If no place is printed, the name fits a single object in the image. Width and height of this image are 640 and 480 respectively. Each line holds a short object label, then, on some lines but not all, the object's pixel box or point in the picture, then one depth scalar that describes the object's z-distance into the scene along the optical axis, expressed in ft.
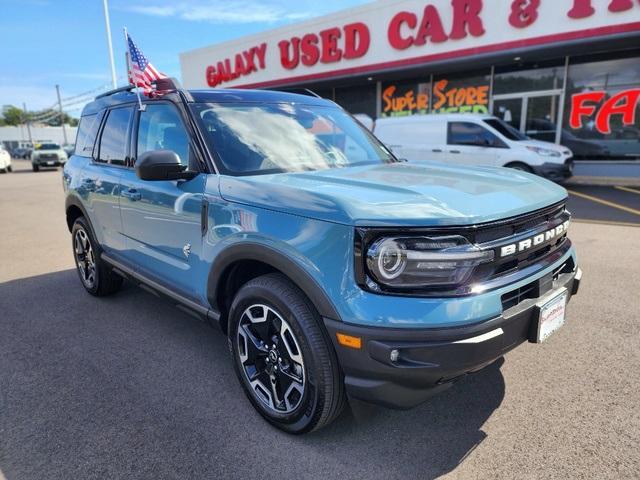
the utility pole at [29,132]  236.43
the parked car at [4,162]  82.53
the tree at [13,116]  342.03
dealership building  40.83
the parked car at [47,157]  86.83
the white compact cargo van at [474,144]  35.60
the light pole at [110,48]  72.83
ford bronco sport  6.41
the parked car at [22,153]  156.48
